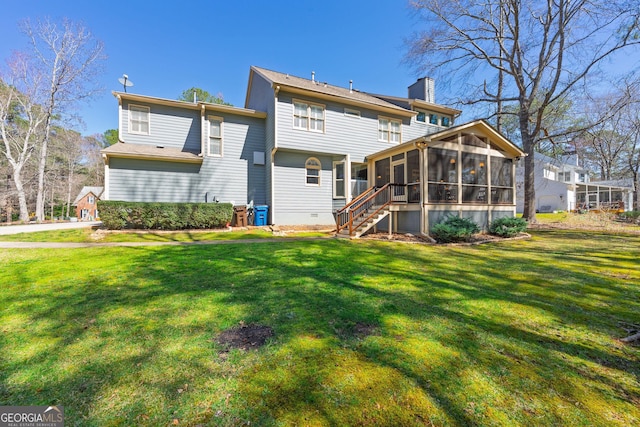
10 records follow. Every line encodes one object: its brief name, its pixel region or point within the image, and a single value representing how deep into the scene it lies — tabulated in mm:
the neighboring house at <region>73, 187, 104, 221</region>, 33688
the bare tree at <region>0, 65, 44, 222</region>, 19656
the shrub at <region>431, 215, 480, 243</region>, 9430
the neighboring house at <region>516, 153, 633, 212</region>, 30094
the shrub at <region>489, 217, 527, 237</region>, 10875
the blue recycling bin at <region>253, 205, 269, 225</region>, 13008
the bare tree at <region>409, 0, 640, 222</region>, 13266
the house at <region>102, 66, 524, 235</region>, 11156
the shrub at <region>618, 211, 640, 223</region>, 17797
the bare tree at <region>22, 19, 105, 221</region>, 19453
